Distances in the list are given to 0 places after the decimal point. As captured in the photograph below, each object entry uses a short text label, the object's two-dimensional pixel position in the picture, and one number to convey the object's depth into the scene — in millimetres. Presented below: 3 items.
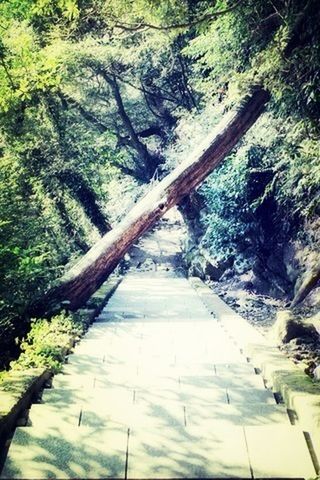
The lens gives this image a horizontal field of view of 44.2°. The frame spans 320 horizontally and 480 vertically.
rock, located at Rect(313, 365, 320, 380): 4192
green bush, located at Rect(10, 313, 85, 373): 4477
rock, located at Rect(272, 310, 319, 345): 6195
